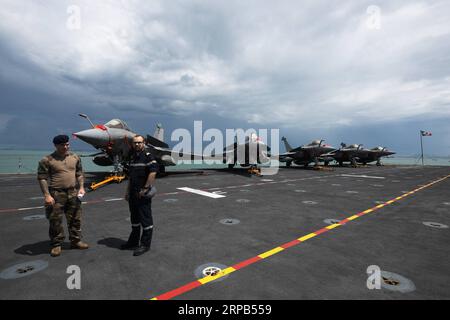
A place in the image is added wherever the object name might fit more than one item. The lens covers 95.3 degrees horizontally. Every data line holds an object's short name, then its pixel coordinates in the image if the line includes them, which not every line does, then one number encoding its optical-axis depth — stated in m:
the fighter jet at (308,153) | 27.77
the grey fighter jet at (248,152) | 20.25
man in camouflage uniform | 3.85
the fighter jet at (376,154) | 39.91
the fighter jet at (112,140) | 10.76
